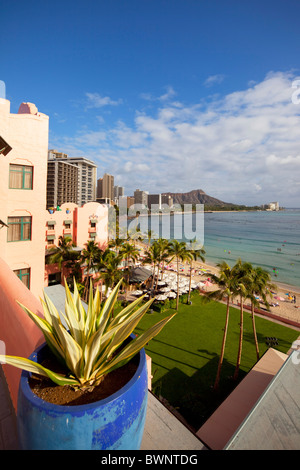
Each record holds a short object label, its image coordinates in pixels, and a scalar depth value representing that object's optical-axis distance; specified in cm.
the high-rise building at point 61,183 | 9012
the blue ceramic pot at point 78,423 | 128
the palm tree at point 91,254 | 2127
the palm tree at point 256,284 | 1355
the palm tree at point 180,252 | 2475
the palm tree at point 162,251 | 2588
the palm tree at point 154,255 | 2594
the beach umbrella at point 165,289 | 2548
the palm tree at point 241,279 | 1290
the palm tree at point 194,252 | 2584
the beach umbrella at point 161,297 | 2260
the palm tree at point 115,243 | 2528
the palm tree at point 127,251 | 2462
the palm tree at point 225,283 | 1323
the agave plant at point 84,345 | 159
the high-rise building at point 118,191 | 17562
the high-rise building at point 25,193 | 1052
